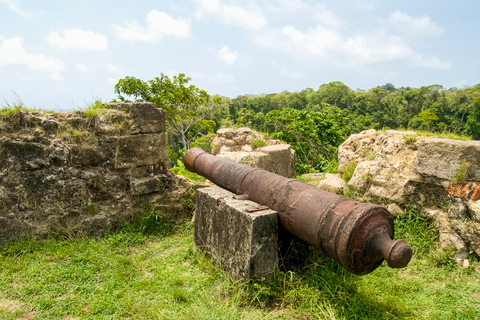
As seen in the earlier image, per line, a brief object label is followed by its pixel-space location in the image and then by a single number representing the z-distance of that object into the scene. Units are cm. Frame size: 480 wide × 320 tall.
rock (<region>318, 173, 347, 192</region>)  489
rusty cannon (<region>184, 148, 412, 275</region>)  221
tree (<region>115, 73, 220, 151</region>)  1841
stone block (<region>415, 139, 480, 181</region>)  339
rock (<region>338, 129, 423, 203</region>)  401
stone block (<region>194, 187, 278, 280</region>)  280
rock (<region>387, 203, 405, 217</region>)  401
